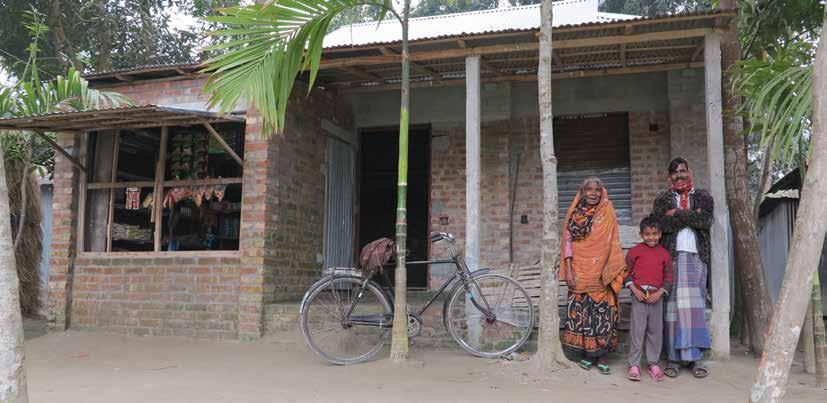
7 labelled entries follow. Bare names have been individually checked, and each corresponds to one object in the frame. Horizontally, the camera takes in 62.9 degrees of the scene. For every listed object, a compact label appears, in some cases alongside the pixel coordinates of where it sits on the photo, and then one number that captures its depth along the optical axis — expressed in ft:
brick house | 21.98
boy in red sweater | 17.76
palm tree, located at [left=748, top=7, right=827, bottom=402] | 9.08
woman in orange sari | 18.02
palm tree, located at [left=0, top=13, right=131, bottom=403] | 10.59
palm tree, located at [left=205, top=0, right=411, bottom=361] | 17.97
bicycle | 19.70
